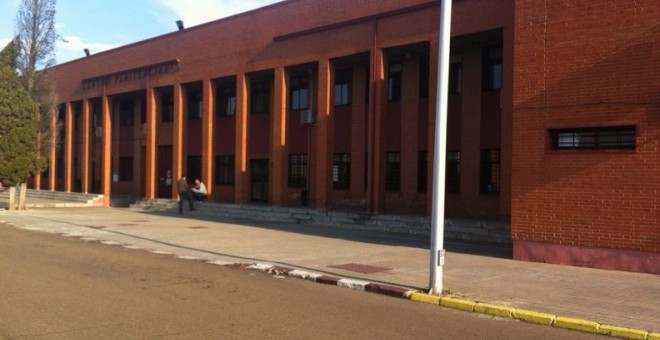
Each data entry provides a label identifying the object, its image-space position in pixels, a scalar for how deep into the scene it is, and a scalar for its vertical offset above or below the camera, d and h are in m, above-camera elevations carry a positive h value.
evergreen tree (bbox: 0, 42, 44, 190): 25.19 +1.69
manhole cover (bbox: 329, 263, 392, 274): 11.02 -1.83
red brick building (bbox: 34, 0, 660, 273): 11.38 +2.01
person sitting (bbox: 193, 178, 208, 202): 27.47 -0.94
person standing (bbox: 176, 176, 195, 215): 26.92 -0.89
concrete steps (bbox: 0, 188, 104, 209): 31.28 -1.80
